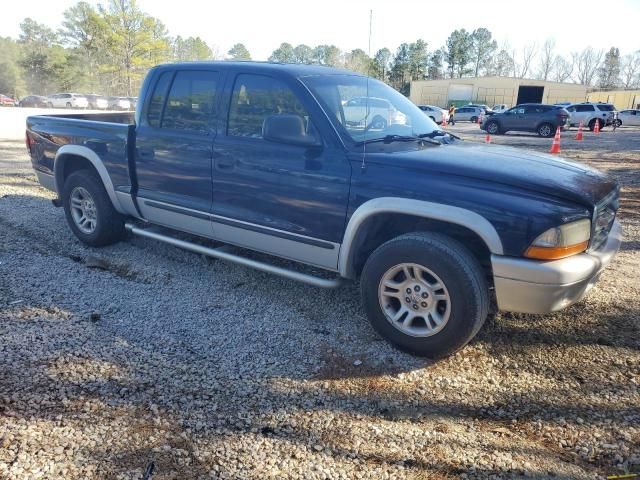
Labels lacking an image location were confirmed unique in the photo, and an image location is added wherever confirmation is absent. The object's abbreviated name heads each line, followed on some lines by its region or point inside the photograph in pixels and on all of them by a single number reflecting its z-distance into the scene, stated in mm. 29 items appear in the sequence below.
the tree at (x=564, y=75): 121000
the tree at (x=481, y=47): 102962
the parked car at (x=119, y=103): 48631
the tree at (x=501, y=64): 110375
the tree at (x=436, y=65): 91662
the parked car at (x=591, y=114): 30688
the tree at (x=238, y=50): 91725
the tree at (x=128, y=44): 63844
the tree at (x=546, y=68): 119188
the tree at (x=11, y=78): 65750
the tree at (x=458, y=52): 94250
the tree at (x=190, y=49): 83062
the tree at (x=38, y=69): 65688
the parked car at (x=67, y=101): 48219
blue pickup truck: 3131
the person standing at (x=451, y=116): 36094
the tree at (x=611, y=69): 107125
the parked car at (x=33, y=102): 47438
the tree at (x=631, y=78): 114375
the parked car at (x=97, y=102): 49906
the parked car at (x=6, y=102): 49219
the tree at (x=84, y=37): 64500
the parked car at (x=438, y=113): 33906
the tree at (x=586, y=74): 118188
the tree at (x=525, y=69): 119462
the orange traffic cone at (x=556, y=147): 15279
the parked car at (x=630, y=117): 36875
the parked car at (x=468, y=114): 40594
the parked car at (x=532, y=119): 24547
